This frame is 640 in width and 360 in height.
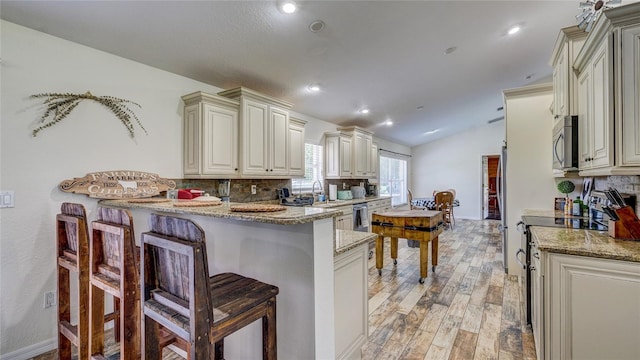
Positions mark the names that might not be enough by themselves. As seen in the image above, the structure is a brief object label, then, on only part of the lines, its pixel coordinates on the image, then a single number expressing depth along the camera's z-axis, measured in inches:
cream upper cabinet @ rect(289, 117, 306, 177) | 154.6
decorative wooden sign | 86.6
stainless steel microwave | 81.5
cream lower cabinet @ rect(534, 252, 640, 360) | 53.7
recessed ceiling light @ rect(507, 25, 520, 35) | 116.6
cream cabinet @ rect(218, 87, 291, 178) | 122.3
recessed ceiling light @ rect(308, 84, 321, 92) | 139.3
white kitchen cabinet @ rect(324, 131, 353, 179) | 195.6
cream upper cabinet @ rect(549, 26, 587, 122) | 82.1
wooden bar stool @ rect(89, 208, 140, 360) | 51.9
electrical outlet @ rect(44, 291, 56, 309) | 82.4
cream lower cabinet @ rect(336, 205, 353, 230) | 167.2
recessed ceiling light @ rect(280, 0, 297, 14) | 79.7
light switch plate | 74.5
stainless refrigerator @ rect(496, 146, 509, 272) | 144.1
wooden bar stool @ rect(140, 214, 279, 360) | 38.8
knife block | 65.7
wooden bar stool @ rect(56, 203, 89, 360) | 61.5
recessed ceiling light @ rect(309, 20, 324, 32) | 91.2
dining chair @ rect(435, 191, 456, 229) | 268.4
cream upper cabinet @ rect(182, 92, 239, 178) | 109.1
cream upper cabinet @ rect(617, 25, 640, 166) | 55.9
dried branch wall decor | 81.1
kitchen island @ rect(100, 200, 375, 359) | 51.9
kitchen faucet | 185.9
